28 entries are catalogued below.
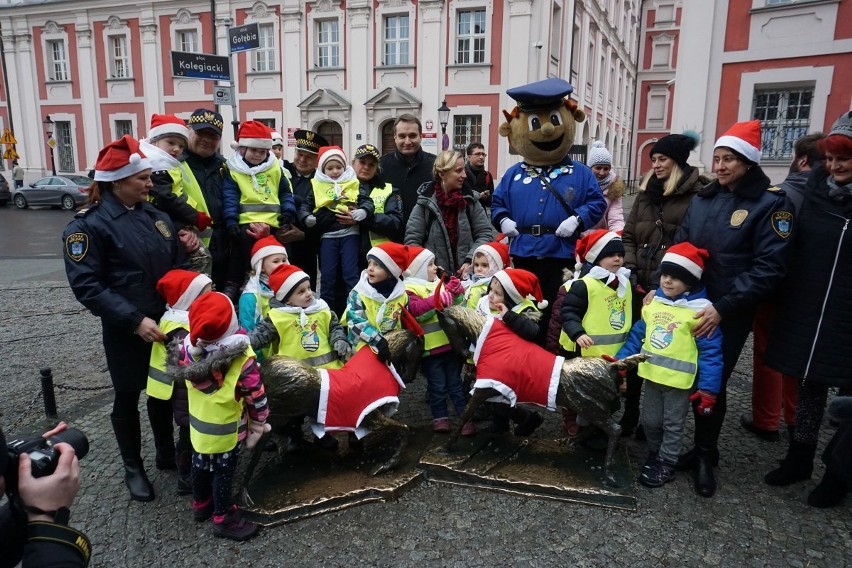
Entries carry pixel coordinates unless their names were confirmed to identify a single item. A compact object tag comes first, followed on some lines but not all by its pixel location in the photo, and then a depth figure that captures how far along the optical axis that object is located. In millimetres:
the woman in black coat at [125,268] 2852
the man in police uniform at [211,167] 3828
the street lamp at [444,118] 19812
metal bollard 4168
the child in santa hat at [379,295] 3453
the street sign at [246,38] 9914
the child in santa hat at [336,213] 4449
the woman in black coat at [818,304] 2988
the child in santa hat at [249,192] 4094
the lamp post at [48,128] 28025
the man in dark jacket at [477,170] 6613
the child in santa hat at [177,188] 3545
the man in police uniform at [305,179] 4754
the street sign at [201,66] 8680
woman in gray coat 4289
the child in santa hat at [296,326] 3236
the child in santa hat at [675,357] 3115
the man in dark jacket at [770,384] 3787
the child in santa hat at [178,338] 2932
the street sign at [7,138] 26688
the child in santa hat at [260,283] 3535
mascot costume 4090
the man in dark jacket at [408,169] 4875
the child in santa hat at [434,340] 3717
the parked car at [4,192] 22625
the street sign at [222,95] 9859
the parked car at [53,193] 21703
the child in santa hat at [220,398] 2564
